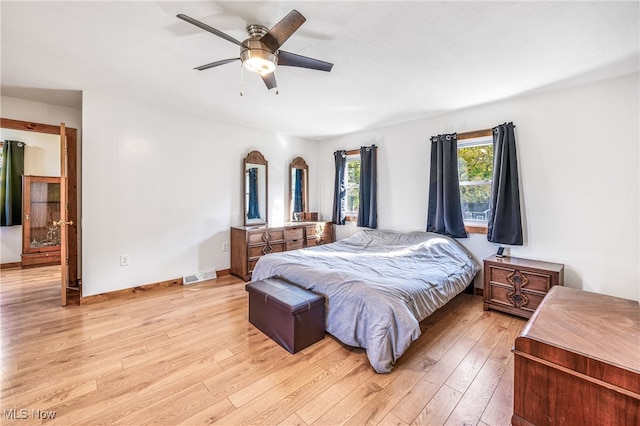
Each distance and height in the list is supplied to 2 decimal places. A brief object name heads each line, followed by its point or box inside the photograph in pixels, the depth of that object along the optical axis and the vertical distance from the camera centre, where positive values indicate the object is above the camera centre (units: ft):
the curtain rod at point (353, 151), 15.67 +3.56
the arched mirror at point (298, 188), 16.75 +1.49
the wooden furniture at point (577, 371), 3.95 -2.47
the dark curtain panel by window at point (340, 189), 16.26 +1.38
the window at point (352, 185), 16.15 +1.63
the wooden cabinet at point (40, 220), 15.26 -0.57
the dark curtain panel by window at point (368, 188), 14.55 +1.32
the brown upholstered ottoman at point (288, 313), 6.98 -2.81
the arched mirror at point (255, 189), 14.62 +1.26
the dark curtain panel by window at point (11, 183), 15.06 +1.54
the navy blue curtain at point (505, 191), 9.98 +0.82
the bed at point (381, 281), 6.36 -2.06
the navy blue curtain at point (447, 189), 11.58 +1.01
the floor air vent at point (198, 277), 12.50 -3.15
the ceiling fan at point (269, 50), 5.04 +3.52
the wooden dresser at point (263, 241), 13.07 -1.55
